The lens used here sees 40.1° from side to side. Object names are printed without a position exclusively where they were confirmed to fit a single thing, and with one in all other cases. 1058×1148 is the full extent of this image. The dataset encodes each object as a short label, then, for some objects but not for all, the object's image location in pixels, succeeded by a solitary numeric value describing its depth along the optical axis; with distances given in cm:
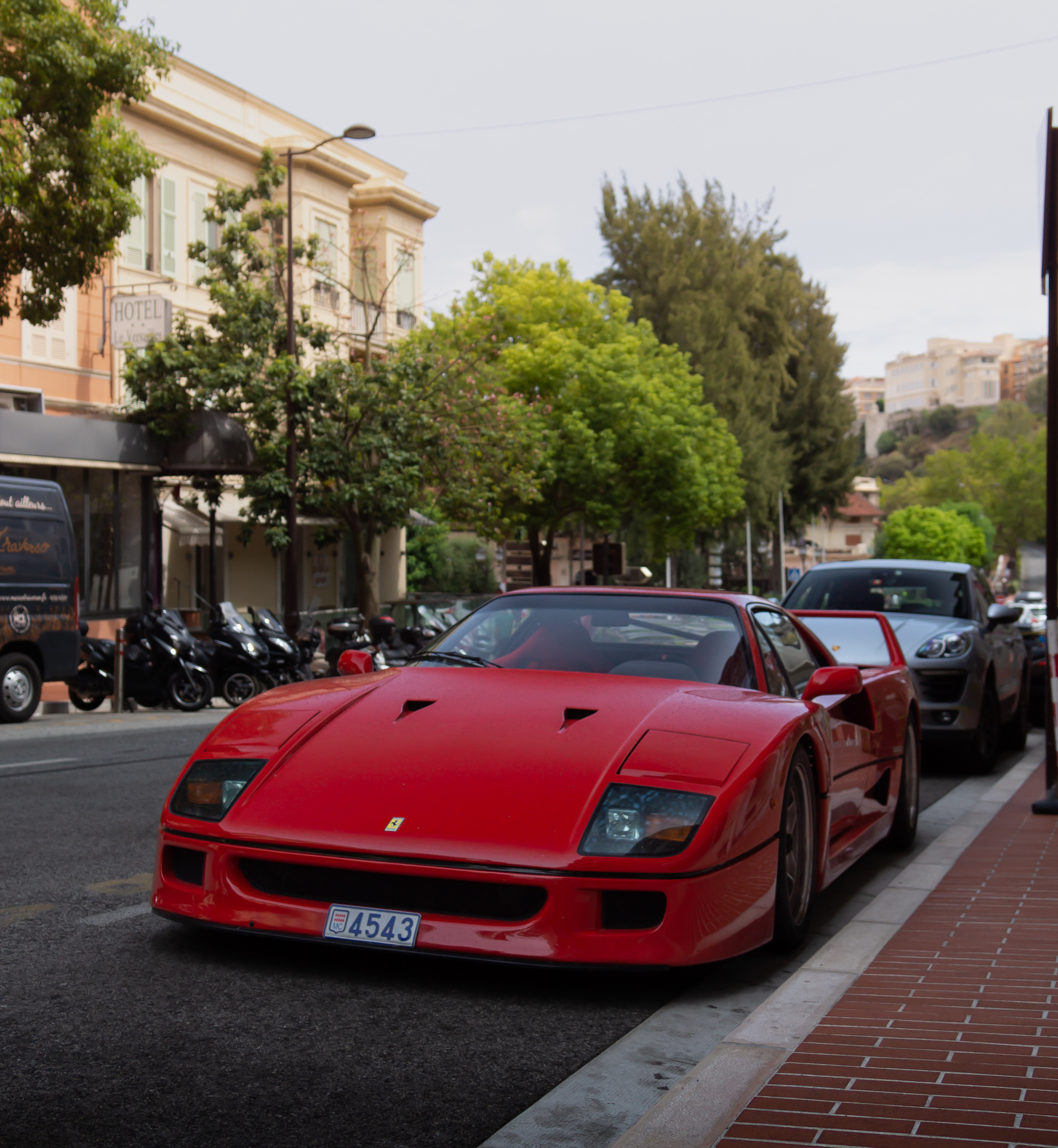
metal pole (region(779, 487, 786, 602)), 7534
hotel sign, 2695
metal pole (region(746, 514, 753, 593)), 6475
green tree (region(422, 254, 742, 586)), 4038
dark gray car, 1137
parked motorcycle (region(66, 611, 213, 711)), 1761
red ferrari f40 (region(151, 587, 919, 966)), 408
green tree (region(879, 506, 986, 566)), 12044
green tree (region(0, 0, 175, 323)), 1584
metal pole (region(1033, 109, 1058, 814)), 909
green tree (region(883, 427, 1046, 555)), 13062
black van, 1523
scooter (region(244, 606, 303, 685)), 1888
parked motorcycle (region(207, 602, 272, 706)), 1856
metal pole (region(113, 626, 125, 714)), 1745
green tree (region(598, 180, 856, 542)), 5428
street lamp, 2588
